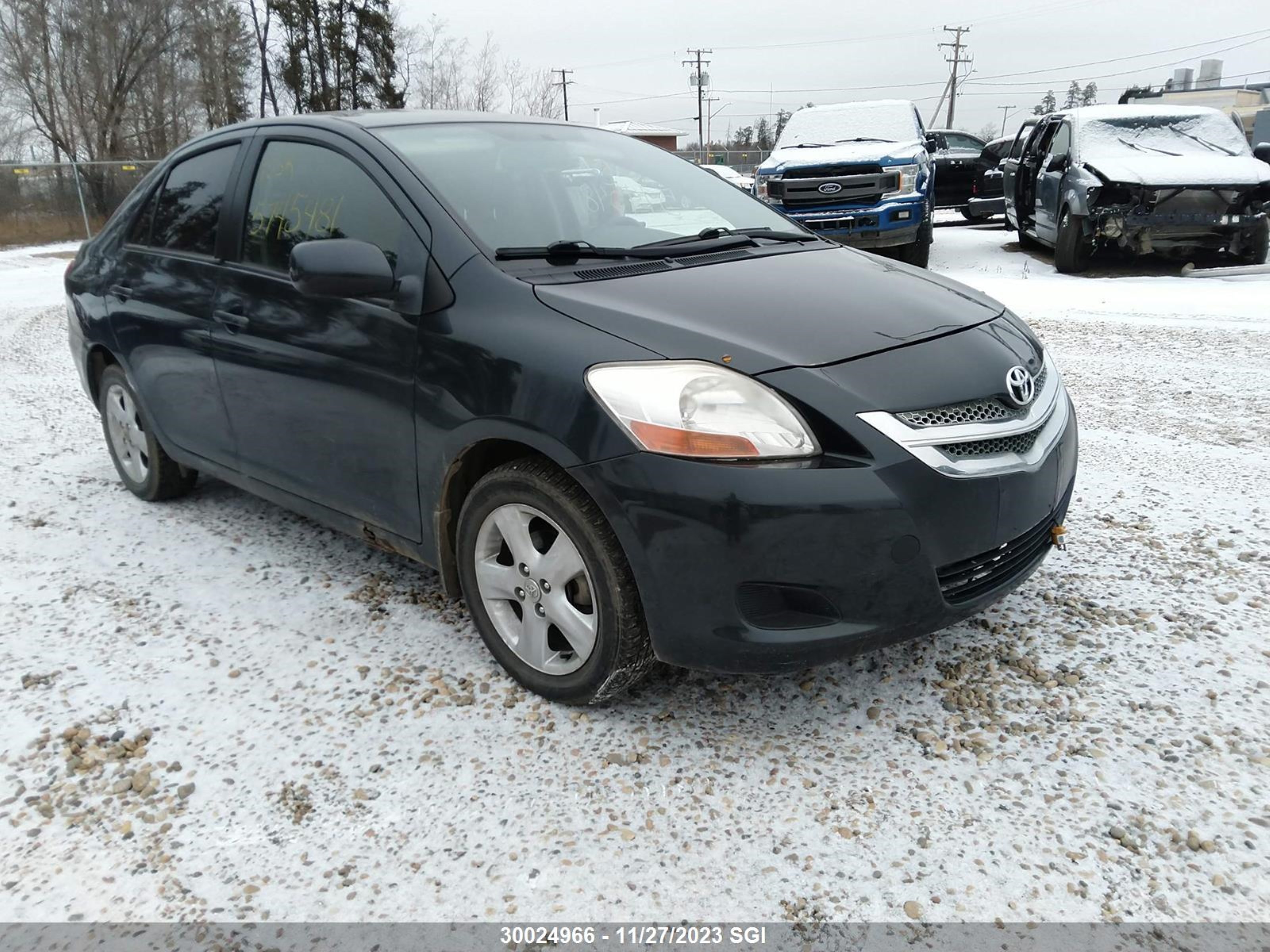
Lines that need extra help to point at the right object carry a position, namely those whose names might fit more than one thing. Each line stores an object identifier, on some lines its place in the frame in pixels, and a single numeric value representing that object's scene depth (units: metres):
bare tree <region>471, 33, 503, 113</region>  36.53
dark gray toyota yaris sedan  2.26
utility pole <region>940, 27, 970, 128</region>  68.81
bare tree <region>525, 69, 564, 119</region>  37.06
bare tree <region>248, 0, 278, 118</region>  35.47
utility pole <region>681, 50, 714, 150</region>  66.00
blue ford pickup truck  10.19
